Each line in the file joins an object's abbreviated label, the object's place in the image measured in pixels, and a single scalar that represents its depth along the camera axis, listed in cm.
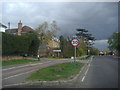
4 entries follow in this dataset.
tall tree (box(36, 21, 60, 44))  3649
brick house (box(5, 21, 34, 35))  4856
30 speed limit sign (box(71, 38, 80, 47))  1206
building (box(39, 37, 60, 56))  3986
